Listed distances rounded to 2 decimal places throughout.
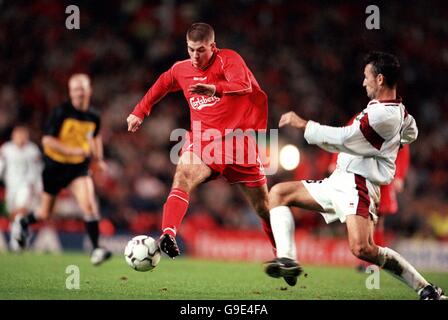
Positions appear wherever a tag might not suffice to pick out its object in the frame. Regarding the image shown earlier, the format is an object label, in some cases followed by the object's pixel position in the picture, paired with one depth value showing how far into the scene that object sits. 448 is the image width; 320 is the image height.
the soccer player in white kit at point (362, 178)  13.55
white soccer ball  14.52
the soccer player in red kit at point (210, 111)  15.05
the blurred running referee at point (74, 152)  20.44
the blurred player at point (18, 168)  29.05
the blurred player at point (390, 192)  21.20
